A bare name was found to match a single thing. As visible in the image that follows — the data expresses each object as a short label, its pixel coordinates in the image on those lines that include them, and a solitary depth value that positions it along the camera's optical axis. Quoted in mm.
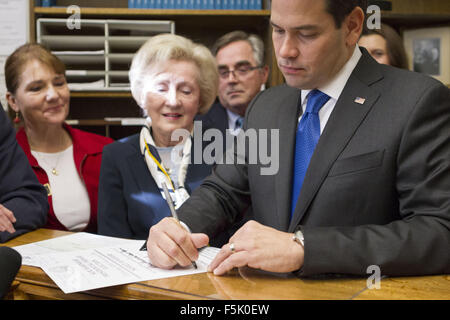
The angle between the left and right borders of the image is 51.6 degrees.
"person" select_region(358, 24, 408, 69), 2484
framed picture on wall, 3119
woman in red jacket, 2098
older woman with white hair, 1780
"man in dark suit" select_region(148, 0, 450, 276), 903
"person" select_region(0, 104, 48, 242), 1406
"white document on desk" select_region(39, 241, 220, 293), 875
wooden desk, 812
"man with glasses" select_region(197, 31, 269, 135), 2740
